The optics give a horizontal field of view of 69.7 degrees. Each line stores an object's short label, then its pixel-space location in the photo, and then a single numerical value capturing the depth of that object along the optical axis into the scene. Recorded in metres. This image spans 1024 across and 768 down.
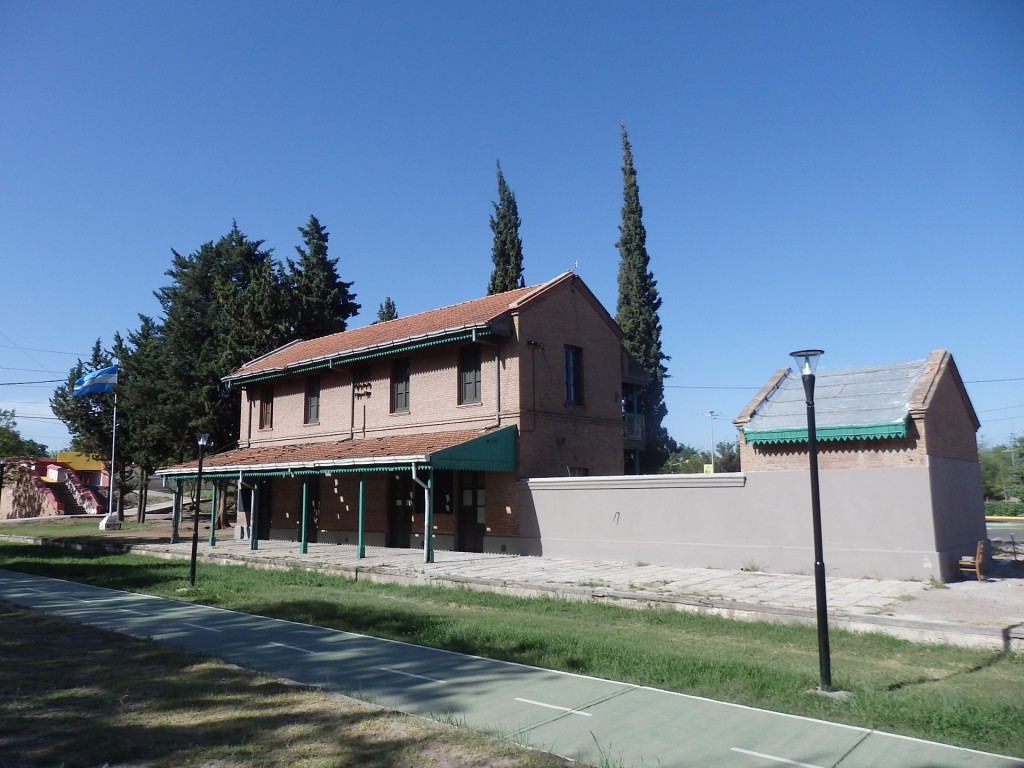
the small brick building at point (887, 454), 14.30
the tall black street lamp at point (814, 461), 7.23
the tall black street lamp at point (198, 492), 14.48
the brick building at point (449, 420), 20.28
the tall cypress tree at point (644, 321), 36.31
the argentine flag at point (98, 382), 36.69
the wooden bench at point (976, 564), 13.87
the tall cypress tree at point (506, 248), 37.66
